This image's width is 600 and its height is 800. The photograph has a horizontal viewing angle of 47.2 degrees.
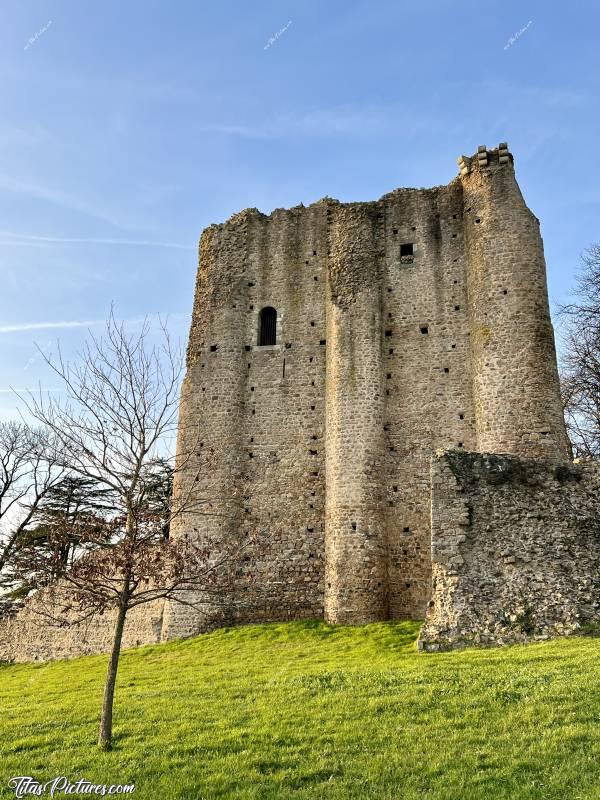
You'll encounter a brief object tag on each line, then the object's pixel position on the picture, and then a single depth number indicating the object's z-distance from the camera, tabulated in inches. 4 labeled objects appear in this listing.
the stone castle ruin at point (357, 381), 823.1
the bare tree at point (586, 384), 959.6
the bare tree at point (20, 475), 1108.5
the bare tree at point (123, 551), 374.9
